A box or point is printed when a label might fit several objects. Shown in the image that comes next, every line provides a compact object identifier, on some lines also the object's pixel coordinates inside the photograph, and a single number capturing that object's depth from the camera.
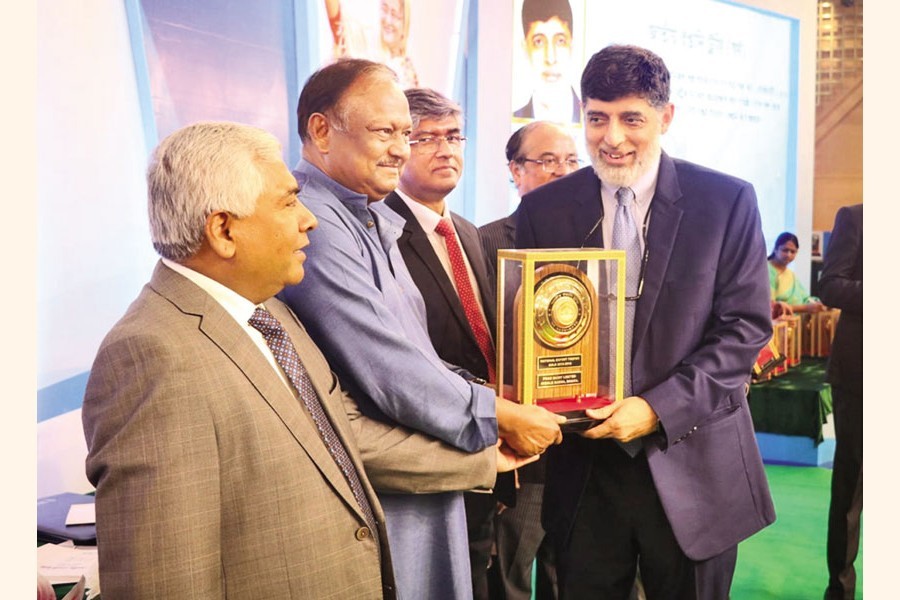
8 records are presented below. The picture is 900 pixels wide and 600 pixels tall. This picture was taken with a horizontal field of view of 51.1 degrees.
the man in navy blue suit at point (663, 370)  2.41
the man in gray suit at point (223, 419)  1.49
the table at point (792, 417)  6.38
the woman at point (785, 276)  7.42
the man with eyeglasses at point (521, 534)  3.46
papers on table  2.35
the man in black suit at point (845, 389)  3.85
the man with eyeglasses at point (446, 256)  2.78
